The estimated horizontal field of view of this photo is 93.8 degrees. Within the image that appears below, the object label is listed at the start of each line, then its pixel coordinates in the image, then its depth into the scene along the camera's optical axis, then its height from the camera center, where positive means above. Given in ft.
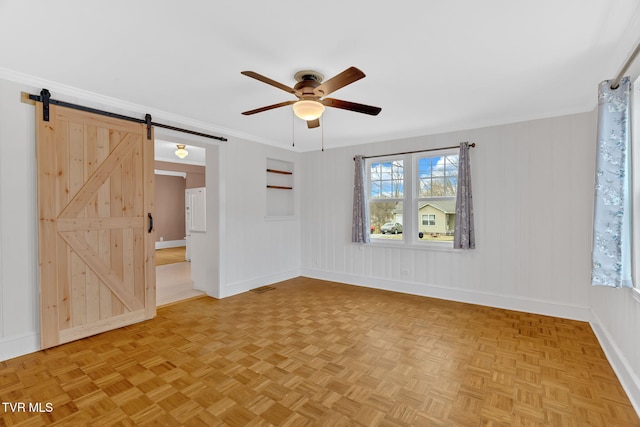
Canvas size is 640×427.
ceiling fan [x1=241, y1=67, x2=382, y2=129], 8.18 +3.22
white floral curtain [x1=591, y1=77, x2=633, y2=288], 7.20 +0.50
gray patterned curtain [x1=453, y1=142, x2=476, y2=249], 13.53 +0.17
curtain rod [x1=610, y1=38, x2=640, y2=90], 5.92 +3.07
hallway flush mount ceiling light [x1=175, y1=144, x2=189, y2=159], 20.92 +4.31
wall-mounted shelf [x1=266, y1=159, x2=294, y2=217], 18.38 +1.51
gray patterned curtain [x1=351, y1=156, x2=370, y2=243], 16.58 +0.30
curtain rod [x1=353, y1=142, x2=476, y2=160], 13.62 +3.06
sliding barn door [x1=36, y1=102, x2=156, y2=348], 9.41 -0.38
